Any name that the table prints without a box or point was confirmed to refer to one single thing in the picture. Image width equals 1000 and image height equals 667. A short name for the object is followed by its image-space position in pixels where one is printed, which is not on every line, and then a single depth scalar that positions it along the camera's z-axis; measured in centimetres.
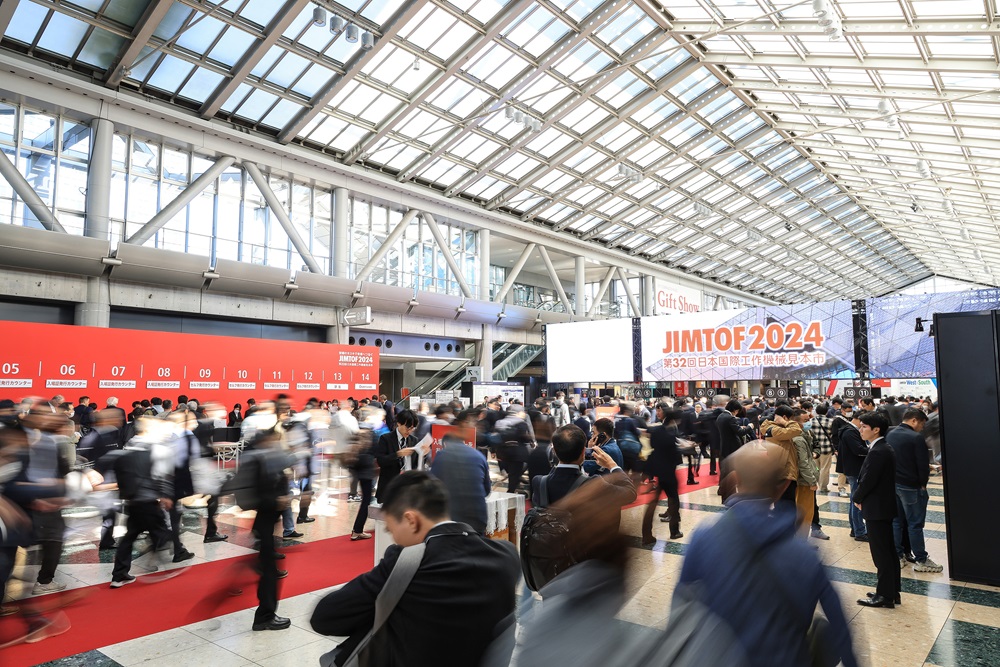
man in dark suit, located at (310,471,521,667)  177
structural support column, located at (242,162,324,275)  1864
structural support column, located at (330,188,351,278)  2067
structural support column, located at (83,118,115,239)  1520
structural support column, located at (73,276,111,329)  1538
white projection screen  2239
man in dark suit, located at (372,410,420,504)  647
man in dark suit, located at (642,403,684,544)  697
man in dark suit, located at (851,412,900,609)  453
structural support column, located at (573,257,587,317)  2998
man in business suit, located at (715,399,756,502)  817
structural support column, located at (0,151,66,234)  1391
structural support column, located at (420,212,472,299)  2365
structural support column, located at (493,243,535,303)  2608
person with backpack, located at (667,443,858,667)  155
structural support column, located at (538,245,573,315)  2794
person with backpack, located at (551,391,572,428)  1483
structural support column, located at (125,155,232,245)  1591
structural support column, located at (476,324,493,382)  2634
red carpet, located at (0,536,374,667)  409
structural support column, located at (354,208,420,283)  2086
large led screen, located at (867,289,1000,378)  1686
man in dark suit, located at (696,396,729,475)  1081
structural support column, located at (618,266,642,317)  3216
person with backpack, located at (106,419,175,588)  510
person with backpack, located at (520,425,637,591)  156
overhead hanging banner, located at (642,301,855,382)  1817
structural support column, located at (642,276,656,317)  3462
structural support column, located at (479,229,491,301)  2589
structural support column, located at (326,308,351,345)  2094
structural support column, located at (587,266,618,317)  3078
